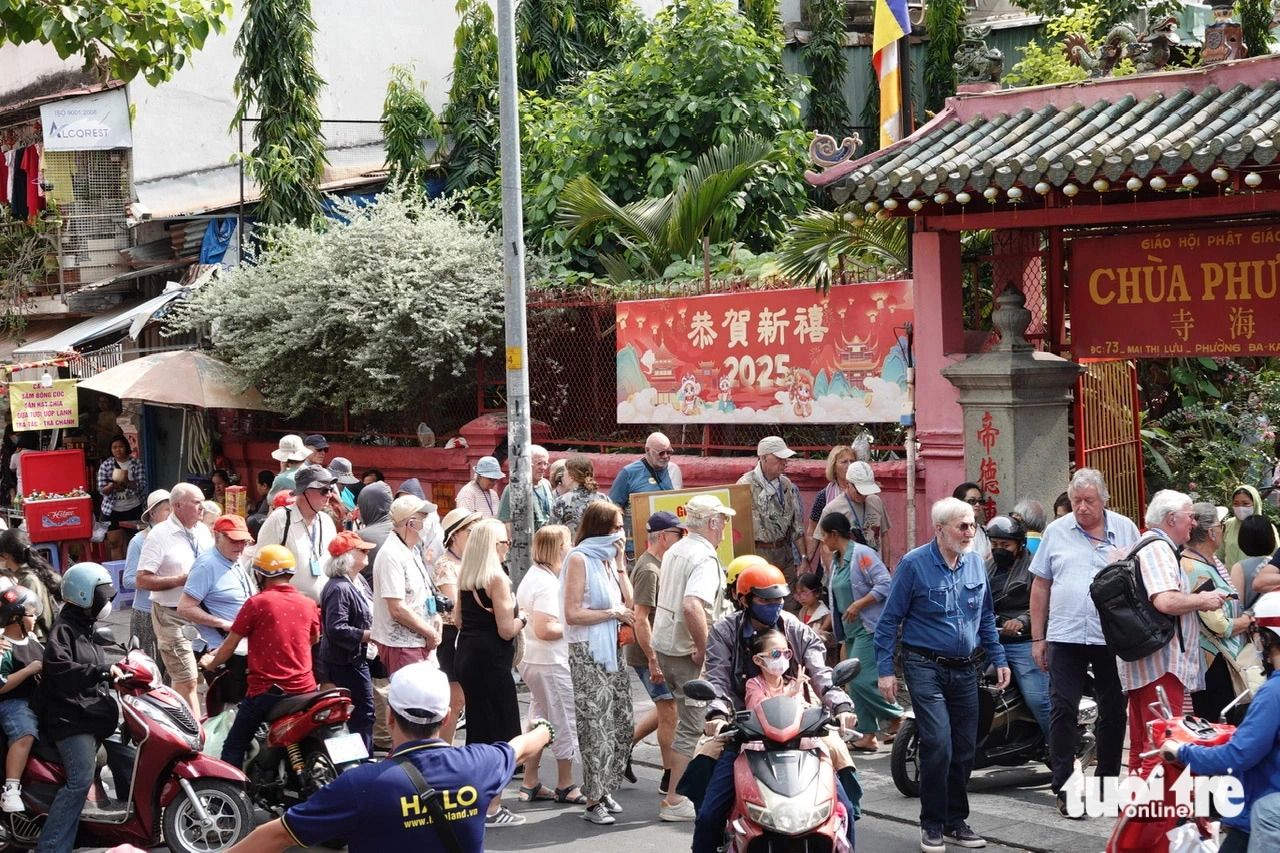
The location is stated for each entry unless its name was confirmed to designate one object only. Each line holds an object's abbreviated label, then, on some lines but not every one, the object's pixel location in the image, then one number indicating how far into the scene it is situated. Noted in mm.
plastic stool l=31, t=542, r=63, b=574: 18297
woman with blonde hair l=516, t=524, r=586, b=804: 8891
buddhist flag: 14125
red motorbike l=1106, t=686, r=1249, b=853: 6152
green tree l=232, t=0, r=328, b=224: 20969
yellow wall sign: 18516
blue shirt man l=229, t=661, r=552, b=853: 4668
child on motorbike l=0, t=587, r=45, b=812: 7844
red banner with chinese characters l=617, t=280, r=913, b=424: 12898
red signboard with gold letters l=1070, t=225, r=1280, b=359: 11094
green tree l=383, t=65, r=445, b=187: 22109
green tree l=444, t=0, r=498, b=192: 22062
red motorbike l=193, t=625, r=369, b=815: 8359
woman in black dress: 8711
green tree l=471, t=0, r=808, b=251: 18531
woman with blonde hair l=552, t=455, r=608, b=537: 11984
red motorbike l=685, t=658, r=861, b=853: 6109
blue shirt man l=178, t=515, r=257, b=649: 9422
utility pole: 12742
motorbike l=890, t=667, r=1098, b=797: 8797
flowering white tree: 16312
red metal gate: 12141
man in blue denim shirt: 7715
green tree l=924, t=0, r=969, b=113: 25656
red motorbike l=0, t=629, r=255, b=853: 7938
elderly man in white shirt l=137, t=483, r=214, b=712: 10016
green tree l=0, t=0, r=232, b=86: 11227
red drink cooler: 18359
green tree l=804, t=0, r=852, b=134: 25906
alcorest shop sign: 21750
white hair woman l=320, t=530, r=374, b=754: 9297
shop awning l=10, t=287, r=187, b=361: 20088
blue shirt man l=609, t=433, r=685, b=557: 12680
